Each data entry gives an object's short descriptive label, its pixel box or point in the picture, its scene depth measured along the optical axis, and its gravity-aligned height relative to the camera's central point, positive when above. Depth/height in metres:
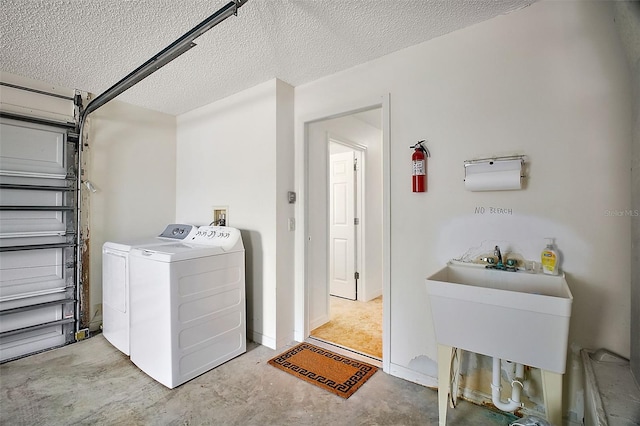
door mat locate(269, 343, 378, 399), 2.03 -1.20
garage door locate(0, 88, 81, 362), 2.42 -0.18
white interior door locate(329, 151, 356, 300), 3.88 -0.18
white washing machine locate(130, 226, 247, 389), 1.99 -0.70
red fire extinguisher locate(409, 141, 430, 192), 1.97 +0.30
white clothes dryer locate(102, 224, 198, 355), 2.38 -0.63
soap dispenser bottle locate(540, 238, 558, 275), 1.53 -0.26
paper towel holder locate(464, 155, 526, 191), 1.64 +0.23
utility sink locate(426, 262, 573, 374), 1.23 -0.49
